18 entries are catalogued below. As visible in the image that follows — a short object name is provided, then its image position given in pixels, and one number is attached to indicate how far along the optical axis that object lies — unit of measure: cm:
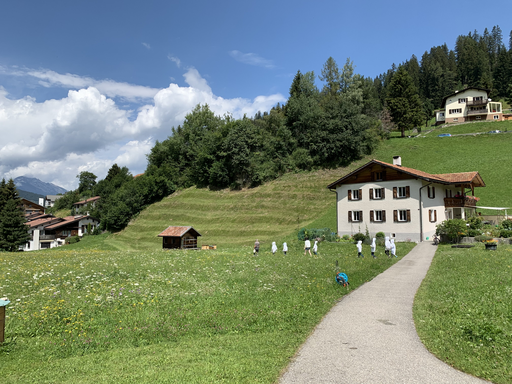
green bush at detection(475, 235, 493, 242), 3209
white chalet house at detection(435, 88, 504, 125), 9738
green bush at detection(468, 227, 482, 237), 3365
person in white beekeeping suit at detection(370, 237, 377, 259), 2667
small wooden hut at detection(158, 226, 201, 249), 4758
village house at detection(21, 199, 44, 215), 13112
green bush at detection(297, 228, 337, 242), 4188
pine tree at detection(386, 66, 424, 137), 8738
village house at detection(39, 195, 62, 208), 17400
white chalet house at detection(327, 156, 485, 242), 3944
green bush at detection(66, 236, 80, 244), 8036
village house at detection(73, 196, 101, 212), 11284
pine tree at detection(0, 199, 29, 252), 6272
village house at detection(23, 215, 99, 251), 8862
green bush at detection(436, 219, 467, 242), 3409
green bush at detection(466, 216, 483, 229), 3612
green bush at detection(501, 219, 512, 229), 3469
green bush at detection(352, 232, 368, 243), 3942
